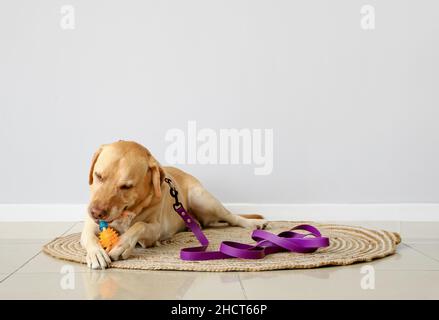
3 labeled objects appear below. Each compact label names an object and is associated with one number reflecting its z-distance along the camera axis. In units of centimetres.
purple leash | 219
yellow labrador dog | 217
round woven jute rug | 207
